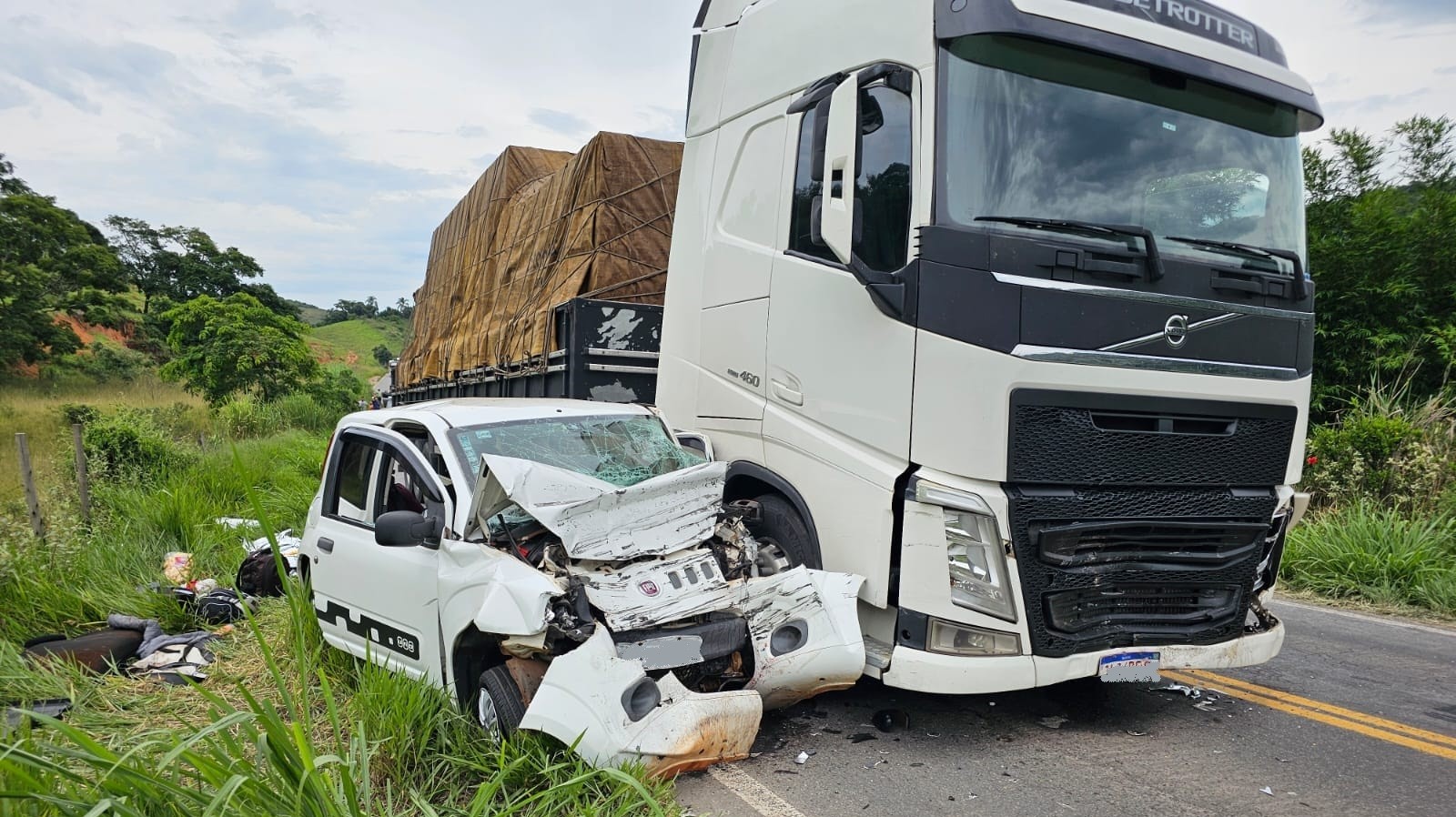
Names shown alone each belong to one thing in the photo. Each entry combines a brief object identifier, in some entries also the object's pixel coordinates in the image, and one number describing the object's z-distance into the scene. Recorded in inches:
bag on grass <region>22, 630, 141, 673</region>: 212.5
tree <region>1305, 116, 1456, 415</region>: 411.8
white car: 138.6
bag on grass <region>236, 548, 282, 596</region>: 273.4
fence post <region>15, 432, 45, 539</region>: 307.3
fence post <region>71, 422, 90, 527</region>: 355.9
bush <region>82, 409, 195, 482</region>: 439.2
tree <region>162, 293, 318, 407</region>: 1112.8
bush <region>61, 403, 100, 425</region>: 702.1
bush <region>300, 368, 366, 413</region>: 1164.5
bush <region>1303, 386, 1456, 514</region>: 326.3
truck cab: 151.4
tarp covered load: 306.5
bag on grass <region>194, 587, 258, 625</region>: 251.0
